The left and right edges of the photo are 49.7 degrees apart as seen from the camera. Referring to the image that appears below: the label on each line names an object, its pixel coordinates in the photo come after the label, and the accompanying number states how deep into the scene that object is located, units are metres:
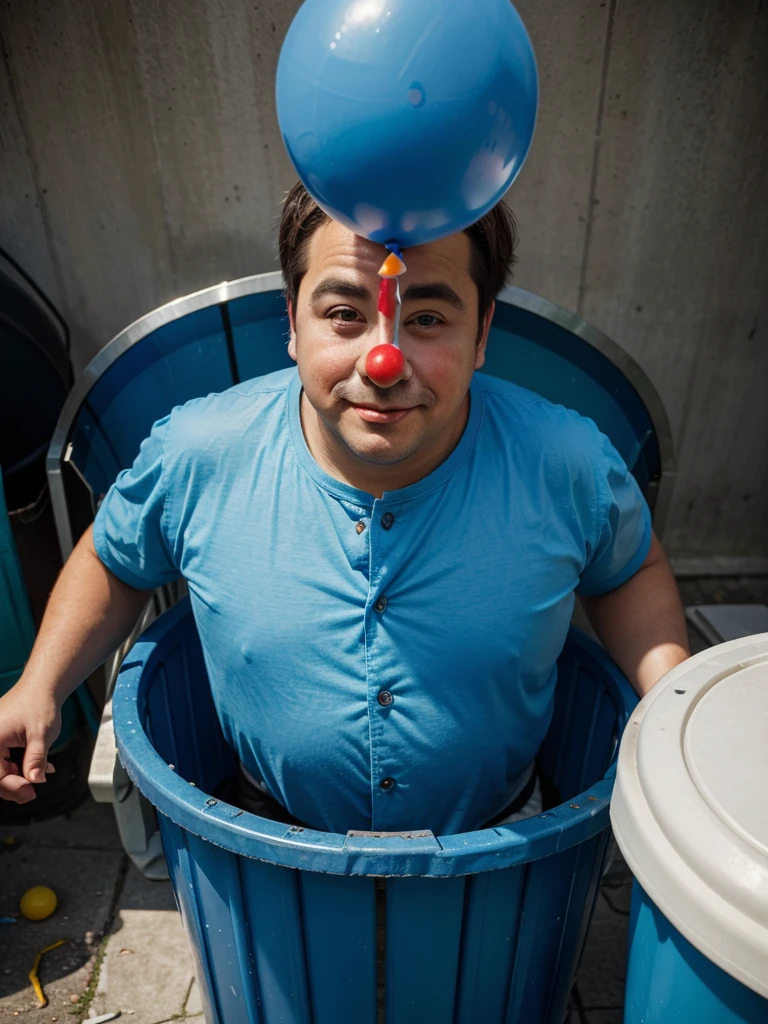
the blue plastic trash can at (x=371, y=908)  1.07
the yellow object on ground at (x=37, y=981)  1.69
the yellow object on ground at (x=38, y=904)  1.84
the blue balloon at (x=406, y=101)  0.84
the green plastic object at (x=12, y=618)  1.72
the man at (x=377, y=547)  1.19
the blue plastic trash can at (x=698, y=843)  0.81
